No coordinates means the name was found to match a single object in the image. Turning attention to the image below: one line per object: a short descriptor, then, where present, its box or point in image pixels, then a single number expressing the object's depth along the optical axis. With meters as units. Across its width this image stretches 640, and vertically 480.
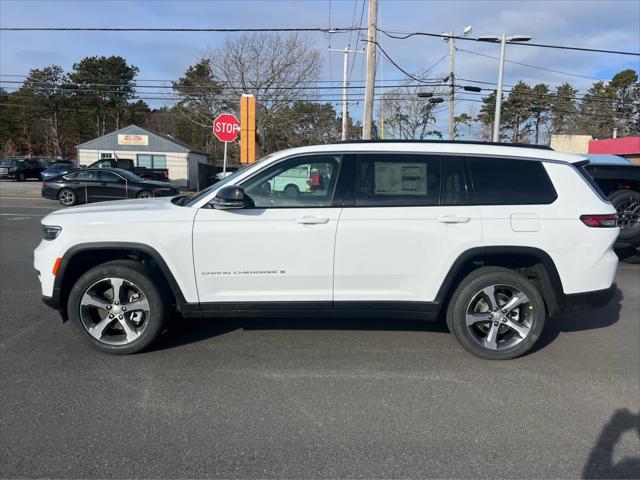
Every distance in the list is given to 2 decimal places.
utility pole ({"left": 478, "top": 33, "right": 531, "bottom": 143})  23.05
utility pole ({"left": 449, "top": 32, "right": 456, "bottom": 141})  28.61
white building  37.62
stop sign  13.45
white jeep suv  3.83
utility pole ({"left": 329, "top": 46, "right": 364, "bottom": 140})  31.95
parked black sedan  18.02
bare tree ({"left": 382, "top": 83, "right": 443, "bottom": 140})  44.94
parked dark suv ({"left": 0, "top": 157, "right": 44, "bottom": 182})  34.38
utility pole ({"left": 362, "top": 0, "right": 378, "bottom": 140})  15.55
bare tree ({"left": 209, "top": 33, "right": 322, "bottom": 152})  37.59
